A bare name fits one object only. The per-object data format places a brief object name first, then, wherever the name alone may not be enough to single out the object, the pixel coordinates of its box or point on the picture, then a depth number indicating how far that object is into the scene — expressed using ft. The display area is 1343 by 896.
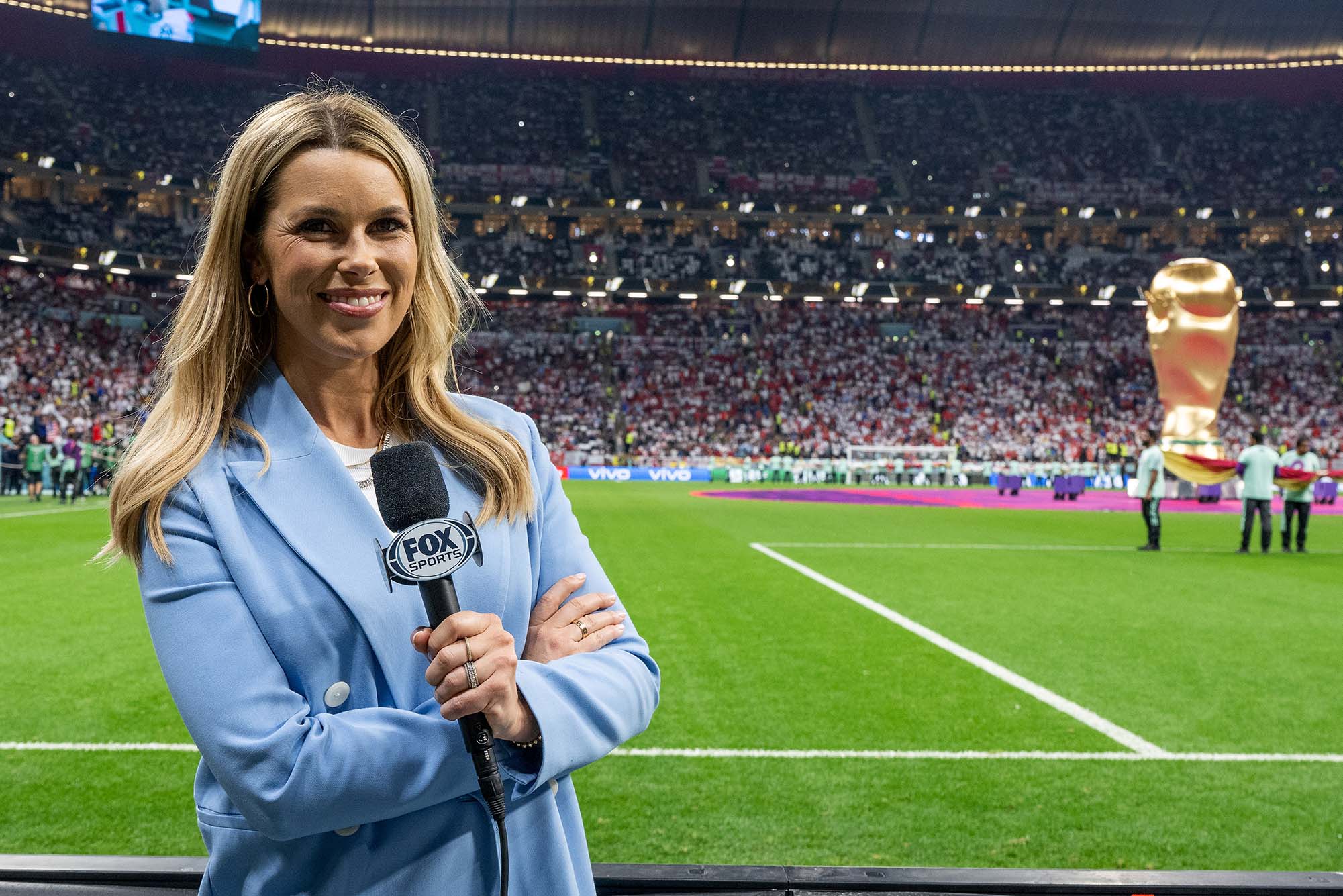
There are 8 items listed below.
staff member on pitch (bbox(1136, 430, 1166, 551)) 52.65
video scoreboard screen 156.76
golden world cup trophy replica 86.69
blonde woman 5.14
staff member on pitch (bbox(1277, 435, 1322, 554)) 55.93
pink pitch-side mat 94.32
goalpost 145.79
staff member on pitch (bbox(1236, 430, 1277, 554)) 53.72
